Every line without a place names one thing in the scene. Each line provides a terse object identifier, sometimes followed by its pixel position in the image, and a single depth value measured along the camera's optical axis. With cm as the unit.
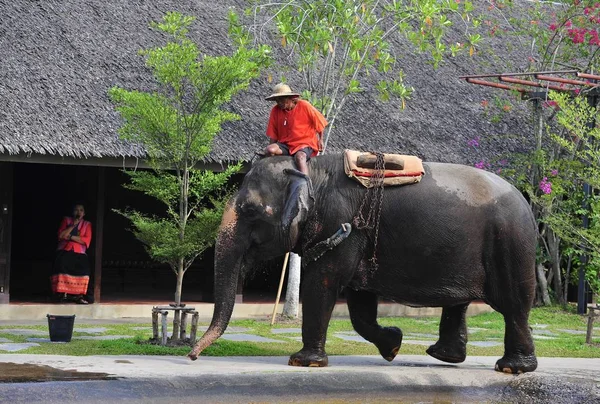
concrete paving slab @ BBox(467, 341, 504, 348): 1263
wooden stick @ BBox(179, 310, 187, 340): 1085
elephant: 940
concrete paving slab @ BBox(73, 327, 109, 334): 1247
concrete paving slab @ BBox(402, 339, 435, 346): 1236
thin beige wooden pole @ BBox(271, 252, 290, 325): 1437
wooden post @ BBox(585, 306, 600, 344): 1315
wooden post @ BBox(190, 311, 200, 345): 1063
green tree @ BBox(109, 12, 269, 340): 1098
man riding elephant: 972
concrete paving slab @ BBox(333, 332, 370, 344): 1262
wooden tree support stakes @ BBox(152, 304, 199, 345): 1069
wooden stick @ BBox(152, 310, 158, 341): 1091
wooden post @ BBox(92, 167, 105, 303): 1543
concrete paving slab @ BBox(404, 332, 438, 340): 1341
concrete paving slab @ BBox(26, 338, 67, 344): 1094
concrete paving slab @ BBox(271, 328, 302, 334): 1344
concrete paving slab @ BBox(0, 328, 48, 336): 1206
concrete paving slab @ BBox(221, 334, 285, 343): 1217
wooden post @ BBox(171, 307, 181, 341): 1084
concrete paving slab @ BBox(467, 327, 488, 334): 1432
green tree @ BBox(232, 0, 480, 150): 1404
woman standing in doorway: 1507
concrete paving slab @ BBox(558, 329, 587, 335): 1482
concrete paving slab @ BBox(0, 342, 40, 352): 1025
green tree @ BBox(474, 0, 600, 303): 1728
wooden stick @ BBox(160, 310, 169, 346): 1077
